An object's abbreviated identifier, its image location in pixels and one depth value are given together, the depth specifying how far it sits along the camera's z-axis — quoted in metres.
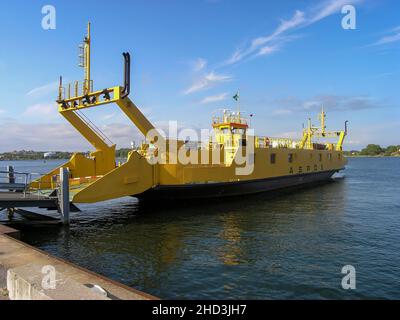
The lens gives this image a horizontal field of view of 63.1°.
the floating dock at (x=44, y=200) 13.48
